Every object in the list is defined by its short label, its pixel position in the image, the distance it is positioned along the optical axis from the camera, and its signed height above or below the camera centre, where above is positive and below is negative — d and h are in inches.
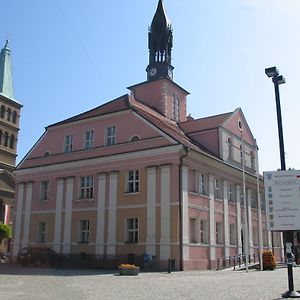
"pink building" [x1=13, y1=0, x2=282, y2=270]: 1248.2 +227.8
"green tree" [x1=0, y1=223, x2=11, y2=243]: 2195.7 +111.4
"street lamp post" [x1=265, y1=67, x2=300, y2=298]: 565.9 +161.5
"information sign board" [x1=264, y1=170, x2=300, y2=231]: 612.4 +77.7
